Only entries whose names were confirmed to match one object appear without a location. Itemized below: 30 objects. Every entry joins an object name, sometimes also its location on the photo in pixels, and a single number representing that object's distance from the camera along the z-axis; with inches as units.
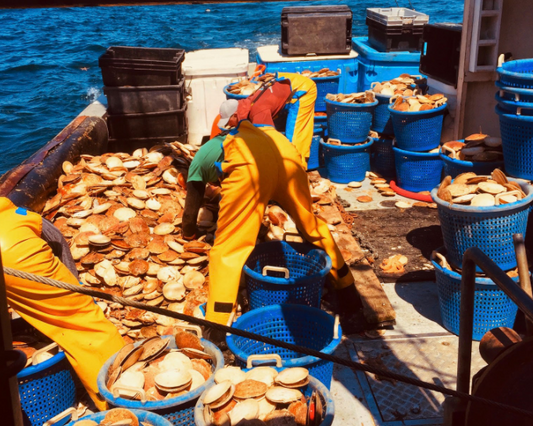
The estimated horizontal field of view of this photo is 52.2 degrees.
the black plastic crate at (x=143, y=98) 240.4
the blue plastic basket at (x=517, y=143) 151.9
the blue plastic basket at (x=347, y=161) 243.1
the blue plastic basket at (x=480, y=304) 129.2
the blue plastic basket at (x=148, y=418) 89.0
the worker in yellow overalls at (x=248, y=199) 130.3
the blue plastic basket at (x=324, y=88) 260.7
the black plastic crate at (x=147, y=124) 244.5
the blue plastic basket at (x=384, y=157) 251.9
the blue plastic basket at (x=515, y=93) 146.9
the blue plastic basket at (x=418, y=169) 223.6
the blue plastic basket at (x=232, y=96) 232.5
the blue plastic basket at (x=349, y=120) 236.2
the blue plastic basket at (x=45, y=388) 108.5
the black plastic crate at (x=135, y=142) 249.6
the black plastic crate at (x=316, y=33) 279.1
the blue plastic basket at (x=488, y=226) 127.5
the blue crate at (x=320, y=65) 278.4
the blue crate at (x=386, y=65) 274.4
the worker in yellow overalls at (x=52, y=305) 106.3
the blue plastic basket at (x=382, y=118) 243.0
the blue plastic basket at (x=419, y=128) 217.5
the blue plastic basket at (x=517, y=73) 147.9
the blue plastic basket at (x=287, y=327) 114.0
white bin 270.5
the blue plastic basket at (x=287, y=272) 127.3
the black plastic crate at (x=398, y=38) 275.9
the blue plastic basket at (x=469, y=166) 170.7
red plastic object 222.5
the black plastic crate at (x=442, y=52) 217.6
